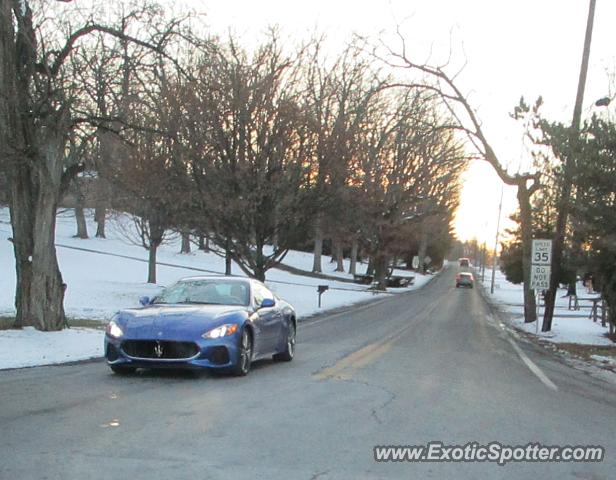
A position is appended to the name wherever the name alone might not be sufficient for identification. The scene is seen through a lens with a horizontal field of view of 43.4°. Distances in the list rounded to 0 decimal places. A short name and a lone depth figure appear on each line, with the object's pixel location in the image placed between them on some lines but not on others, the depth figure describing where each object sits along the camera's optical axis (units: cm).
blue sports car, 997
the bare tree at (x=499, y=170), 2488
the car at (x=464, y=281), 7031
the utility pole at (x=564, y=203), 1852
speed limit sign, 2252
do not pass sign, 2233
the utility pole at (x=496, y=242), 6360
